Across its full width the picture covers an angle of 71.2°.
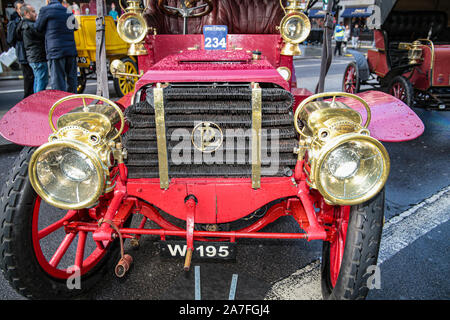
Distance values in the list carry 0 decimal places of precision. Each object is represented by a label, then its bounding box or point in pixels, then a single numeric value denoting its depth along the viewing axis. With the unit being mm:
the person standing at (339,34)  15320
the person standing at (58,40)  4938
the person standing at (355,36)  20234
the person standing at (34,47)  5266
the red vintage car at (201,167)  1423
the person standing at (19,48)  5555
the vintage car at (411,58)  4941
